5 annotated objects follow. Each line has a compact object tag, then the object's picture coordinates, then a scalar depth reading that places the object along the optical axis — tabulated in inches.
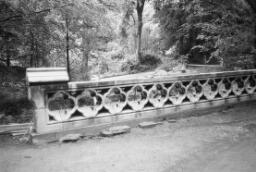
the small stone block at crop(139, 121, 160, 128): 188.7
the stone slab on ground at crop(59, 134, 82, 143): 160.1
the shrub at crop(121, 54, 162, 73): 790.5
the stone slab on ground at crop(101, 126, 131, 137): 170.9
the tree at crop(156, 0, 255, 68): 292.0
